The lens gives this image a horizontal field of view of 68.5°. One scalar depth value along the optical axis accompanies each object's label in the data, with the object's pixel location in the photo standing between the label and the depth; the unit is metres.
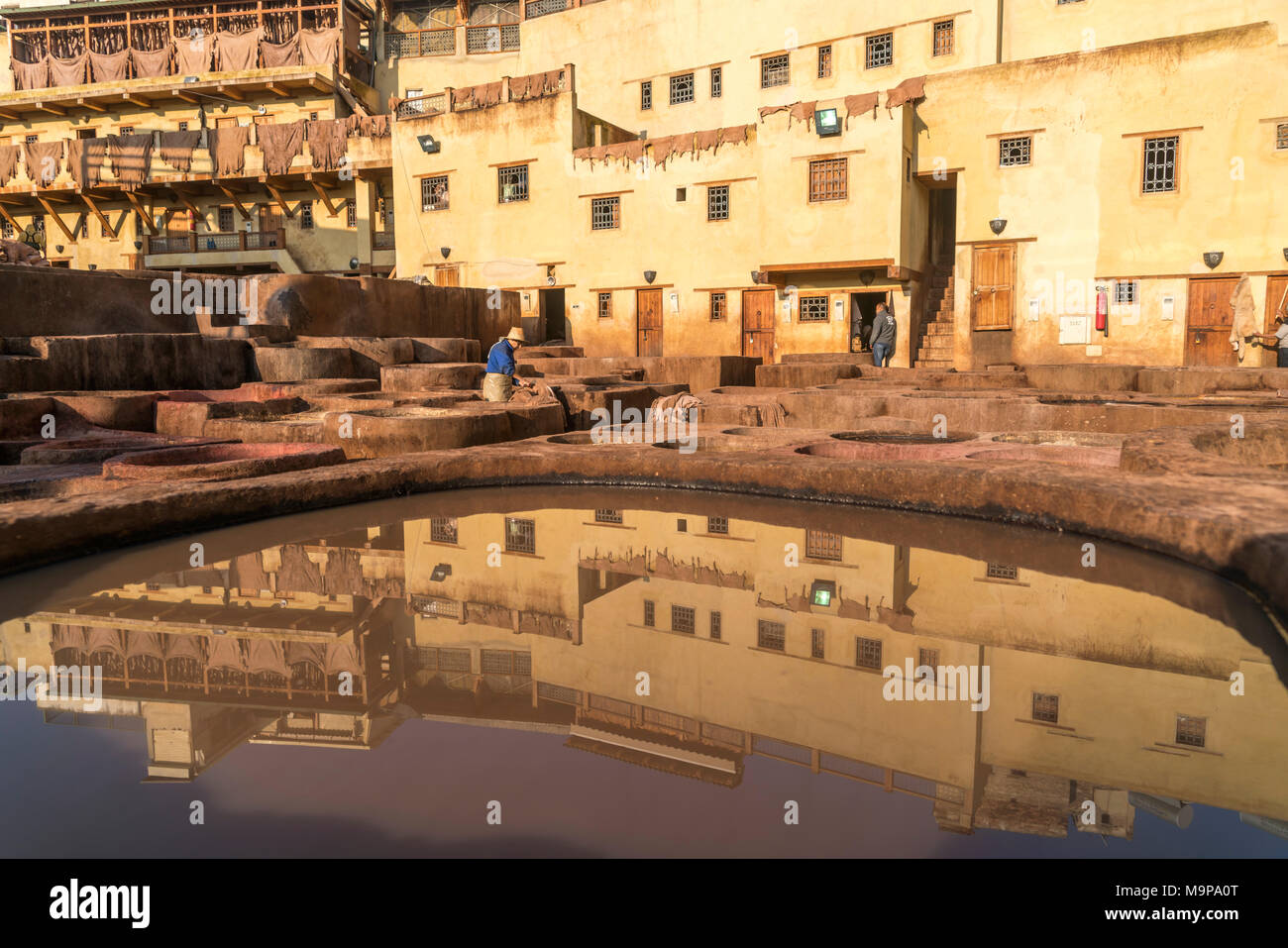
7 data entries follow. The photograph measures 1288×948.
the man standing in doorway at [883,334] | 20.16
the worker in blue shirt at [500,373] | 11.64
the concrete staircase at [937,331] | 21.70
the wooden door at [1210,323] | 18.86
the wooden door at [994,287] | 20.75
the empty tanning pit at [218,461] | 6.95
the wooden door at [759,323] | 23.22
